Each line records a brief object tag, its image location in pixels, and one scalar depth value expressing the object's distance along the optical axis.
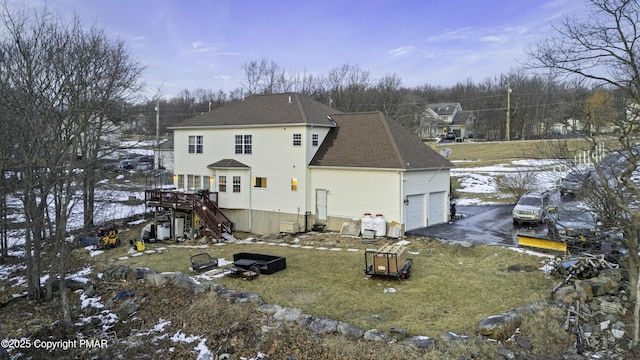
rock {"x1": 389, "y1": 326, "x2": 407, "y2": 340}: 10.88
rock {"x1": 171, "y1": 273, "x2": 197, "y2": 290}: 15.79
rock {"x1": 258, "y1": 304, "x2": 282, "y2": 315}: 12.92
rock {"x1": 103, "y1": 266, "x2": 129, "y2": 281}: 18.38
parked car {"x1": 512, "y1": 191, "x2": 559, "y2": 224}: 24.36
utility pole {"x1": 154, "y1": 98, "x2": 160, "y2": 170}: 39.78
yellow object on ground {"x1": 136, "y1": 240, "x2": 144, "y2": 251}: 23.47
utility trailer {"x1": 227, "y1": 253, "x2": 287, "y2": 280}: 16.48
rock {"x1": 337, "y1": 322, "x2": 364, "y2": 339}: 11.25
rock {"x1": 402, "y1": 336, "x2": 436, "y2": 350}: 10.40
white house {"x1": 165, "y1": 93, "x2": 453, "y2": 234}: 24.06
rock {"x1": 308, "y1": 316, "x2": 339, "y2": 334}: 11.63
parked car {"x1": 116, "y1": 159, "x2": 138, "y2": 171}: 51.16
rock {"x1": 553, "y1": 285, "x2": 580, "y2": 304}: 12.77
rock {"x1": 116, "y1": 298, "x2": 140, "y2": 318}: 14.91
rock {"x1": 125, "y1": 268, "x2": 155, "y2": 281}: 17.92
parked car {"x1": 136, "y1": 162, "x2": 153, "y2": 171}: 49.94
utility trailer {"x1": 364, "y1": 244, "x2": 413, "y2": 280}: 15.17
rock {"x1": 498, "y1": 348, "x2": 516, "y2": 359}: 10.31
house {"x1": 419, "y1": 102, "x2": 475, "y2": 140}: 74.50
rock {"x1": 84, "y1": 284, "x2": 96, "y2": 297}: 16.98
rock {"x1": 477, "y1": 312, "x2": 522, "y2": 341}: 10.93
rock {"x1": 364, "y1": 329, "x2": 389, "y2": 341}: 10.90
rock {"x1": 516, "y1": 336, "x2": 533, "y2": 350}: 10.77
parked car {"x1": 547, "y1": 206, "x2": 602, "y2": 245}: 17.53
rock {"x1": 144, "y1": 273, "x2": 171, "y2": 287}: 16.65
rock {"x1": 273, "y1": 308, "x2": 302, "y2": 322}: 12.37
